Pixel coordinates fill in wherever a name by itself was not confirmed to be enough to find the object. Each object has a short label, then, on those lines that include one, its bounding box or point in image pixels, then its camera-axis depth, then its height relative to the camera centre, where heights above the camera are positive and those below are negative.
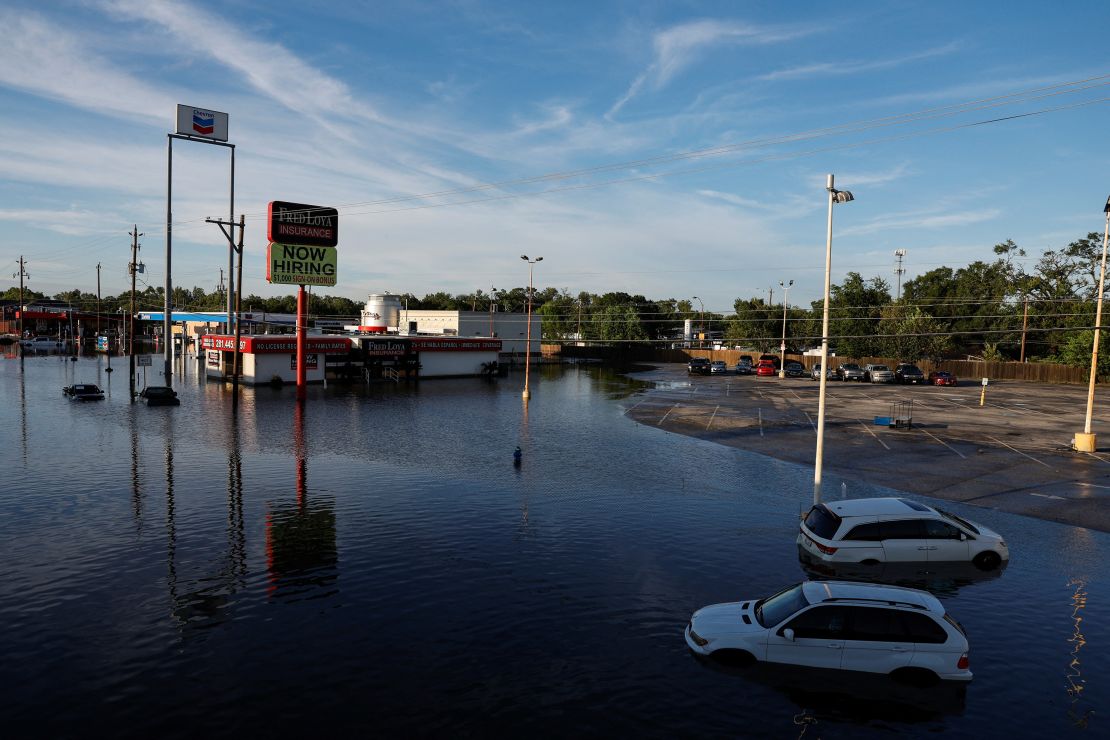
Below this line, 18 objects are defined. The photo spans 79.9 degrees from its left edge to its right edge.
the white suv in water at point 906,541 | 18.98 -5.76
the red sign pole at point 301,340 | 55.08 -1.59
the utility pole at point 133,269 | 64.88 +5.30
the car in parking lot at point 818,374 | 86.06 -4.89
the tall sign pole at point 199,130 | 64.01 +18.78
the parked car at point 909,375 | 78.00 -4.14
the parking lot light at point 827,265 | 23.70 +2.63
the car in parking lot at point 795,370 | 90.99 -4.56
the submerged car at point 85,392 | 50.44 -5.93
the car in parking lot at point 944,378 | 75.94 -4.18
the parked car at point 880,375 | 78.19 -4.16
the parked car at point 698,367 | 91.74 -4.56
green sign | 53.94 +4.72
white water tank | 99.19 +2.23
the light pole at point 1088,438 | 35.41 -4.94
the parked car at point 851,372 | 81.81 -4.22
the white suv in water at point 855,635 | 12.88 -5.91
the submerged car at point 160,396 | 49.00 -5.87
